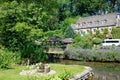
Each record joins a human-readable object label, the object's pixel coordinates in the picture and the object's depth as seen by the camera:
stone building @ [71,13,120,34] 56.56
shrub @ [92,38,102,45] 48.13
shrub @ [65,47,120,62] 34.38
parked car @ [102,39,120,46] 48.25
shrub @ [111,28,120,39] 52.09
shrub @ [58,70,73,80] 16.57
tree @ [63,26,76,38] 60.31
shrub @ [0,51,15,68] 21.98
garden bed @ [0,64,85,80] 17.06
